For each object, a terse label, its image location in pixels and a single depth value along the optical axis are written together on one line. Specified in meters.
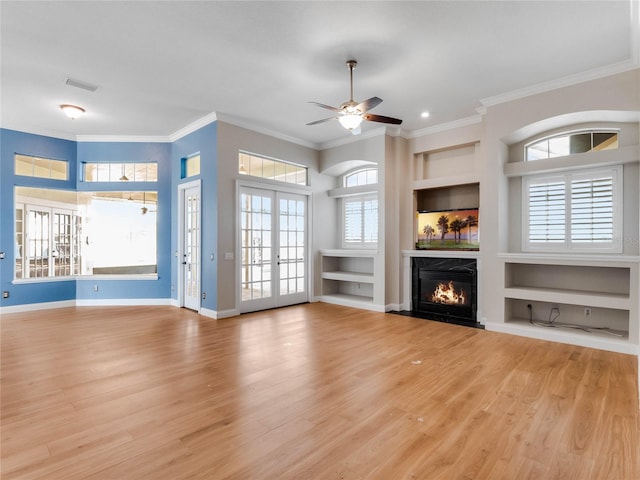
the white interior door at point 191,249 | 6.29
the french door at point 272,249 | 6.20
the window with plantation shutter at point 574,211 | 4.46
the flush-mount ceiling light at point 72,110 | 5.25
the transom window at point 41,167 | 6.29
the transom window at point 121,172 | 7.02
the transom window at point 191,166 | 6.55
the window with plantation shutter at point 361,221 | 6.99
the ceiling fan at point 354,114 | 3.85
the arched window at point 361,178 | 7.11
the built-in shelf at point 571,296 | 4.09
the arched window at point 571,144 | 4.60
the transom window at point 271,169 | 6.26
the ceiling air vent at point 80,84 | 4.44
